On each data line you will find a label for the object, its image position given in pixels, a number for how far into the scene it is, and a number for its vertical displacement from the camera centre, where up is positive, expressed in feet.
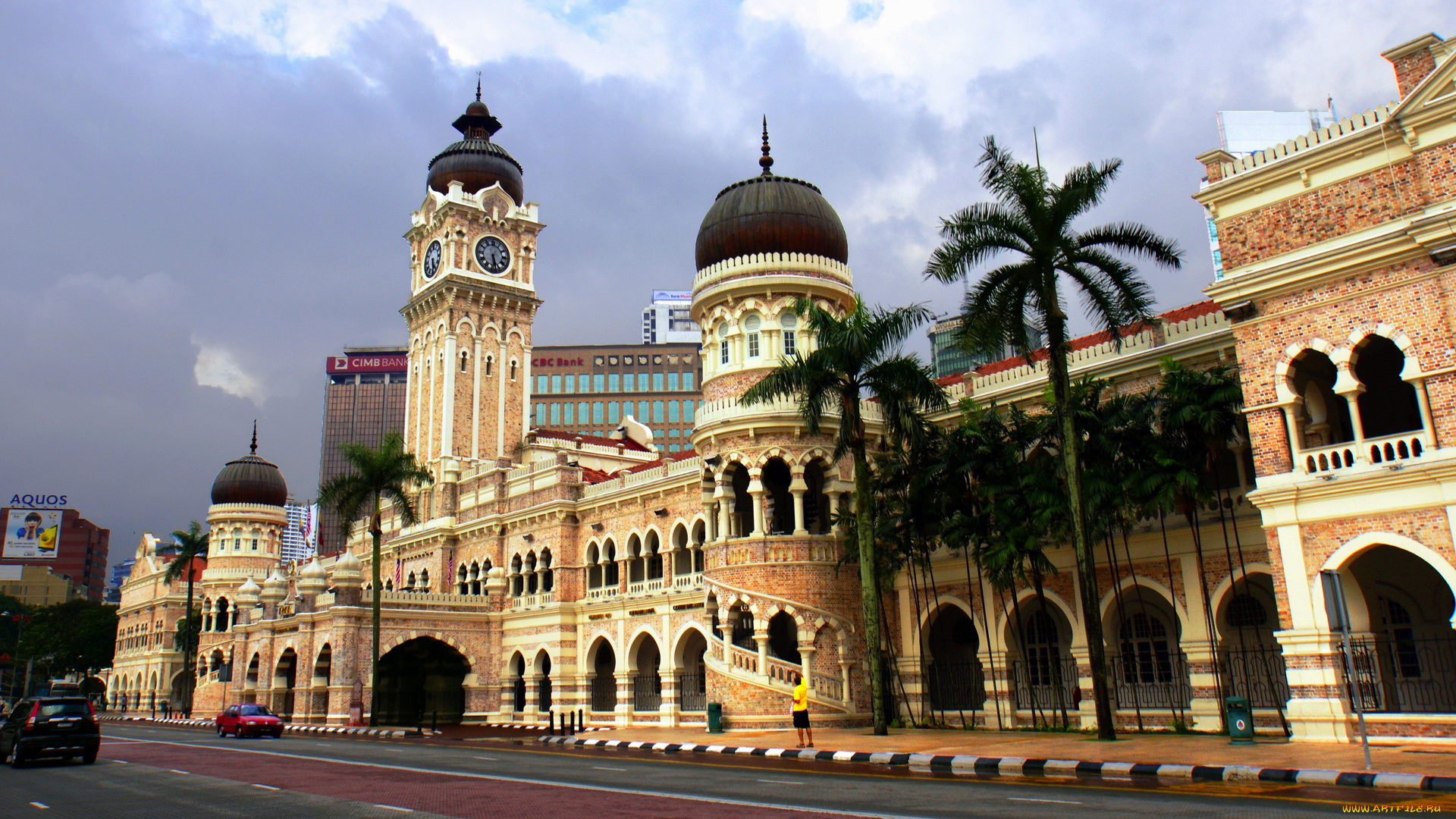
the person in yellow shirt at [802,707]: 64.95 -3.06
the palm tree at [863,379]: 79.15 +20.31
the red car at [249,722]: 105.09 -4.04
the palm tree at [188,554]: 176.27 +22.59
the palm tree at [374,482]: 125.29 +22.77
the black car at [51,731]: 64.49 -2.53
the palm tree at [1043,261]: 65.46 +23.49
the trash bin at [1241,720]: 58.85 -4.52
